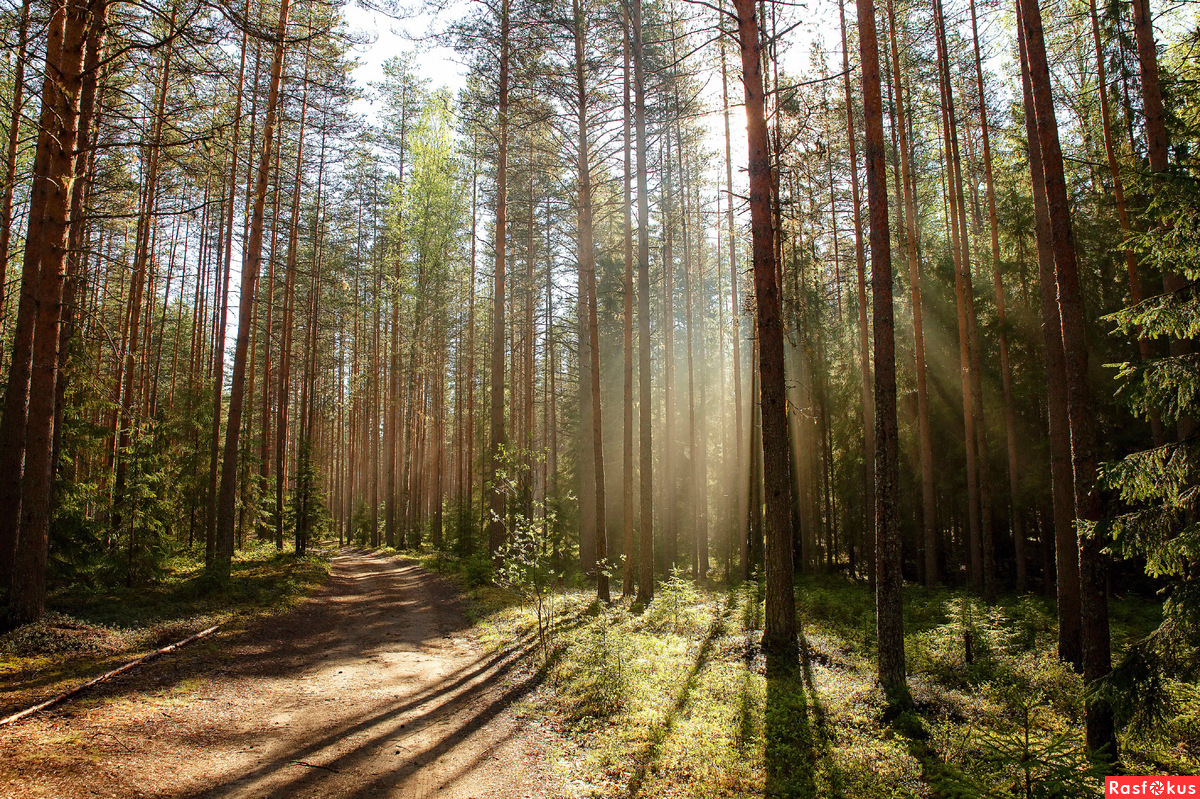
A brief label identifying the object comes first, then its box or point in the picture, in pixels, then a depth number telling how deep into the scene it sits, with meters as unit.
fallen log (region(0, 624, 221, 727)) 4.77
